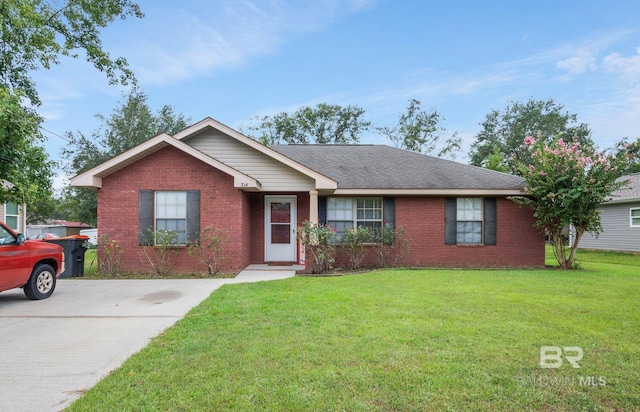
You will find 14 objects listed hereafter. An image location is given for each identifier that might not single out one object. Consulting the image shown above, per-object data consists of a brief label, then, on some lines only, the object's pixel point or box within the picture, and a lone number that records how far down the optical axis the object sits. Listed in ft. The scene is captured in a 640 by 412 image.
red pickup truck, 21.16
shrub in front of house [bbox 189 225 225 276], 34.22
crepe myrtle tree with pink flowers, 35.81
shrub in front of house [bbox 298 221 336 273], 34.83
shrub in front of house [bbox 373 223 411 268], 38.93
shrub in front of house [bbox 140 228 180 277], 33.76
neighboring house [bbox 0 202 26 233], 47.58
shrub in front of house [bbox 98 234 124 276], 34.35
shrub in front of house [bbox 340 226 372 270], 36.78
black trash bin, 33.30
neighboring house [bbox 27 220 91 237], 101.45
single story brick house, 34.55
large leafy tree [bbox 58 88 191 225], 104.32
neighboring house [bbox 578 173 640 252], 60.08
